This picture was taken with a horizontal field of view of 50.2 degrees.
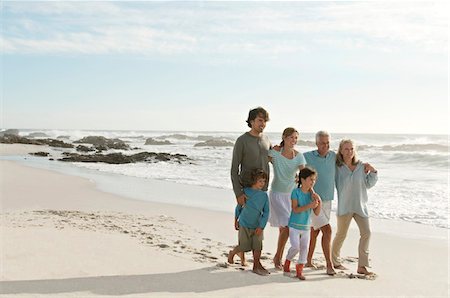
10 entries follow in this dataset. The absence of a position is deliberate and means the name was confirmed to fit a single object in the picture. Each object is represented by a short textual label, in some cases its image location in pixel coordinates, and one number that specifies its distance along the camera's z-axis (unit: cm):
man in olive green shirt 541
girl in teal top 532
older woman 572
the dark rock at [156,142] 5484
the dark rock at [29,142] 3925
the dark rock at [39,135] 7626
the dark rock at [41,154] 2835
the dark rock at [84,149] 3554
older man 565
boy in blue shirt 539
